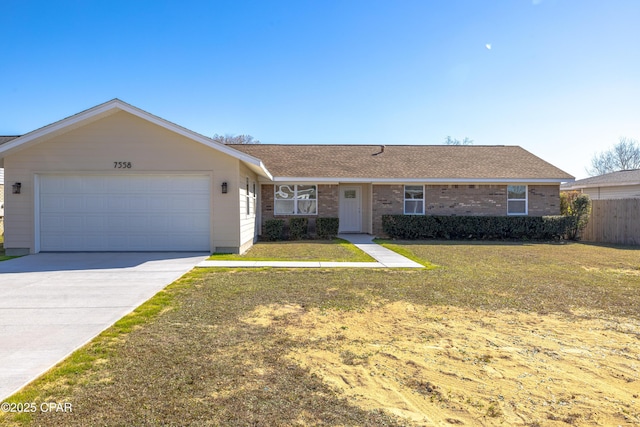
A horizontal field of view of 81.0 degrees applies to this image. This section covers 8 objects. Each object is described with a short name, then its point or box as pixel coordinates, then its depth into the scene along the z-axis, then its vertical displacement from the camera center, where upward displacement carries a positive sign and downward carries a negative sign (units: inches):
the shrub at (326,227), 623.2 -28.3
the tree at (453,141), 1931.6 +355.4
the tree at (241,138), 1800.0 +352.2
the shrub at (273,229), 606.2 -30.7
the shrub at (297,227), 614.2 -28.0
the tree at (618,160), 1800.3 +251.0
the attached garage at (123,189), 417.4 +24.3
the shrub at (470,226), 633.6 -27.3
